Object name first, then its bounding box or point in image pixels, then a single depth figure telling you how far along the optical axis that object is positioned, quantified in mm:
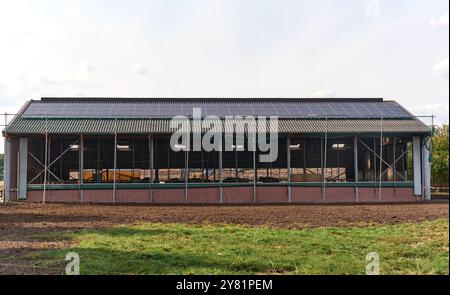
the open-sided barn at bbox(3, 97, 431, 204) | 25672
